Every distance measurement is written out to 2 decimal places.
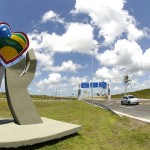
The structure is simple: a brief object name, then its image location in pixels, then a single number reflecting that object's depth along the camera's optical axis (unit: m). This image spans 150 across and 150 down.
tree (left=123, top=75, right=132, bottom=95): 60.84
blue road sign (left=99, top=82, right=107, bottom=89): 32.49
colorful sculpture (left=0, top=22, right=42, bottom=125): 7.45
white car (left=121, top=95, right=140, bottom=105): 23.74
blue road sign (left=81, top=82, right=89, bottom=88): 32.98
